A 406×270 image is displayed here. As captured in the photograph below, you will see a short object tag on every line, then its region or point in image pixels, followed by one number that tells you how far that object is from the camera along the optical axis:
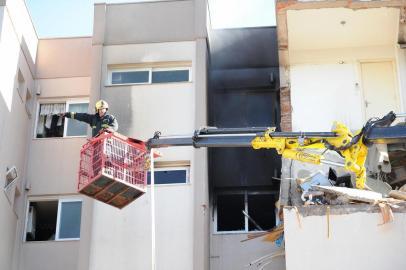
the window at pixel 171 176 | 20.86
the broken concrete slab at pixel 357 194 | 16.67
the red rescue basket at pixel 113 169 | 15.65
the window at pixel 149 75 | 22.22
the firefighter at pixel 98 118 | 17.28
